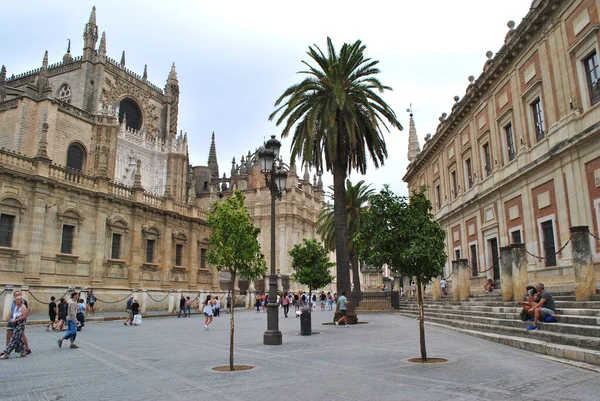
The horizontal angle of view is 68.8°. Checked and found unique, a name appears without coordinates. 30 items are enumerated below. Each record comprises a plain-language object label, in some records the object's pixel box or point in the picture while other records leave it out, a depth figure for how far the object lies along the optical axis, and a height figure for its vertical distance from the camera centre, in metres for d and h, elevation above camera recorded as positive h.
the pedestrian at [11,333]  10.29 -1.07
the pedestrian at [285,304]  28.37 -1.21
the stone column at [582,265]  10.81 +0.42
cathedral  22.80 +6.48
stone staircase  8.23 -1.11
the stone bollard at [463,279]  19.06 +0.18
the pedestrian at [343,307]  19.02 -0.97
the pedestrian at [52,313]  17.63 -1.03
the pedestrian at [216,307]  28.30 -1.38
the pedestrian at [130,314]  20.52 -1.30
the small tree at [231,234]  10.77 +1.28
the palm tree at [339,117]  19.38 +7.53
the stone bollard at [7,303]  18.08 -0.62
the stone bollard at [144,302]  26.75 -0.95
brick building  14.09 +5.50
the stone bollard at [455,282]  19.59 +0.05
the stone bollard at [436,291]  23.27 -0.40
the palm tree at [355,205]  32.31 +6.02
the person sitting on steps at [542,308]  10.39 -0.60
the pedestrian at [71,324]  11.48 -0.96
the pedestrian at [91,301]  22.94 -0.76
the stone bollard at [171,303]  29.03 -1.10
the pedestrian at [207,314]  18.56 -1.18
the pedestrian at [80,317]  16.77 -1.14
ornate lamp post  12.25 +2.89
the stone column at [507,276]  14.45 +0.22
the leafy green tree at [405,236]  9.05 +0.98
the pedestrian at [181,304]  27.59 -1.16
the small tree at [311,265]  27.56 +1.25
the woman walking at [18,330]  10.02 -0.96
